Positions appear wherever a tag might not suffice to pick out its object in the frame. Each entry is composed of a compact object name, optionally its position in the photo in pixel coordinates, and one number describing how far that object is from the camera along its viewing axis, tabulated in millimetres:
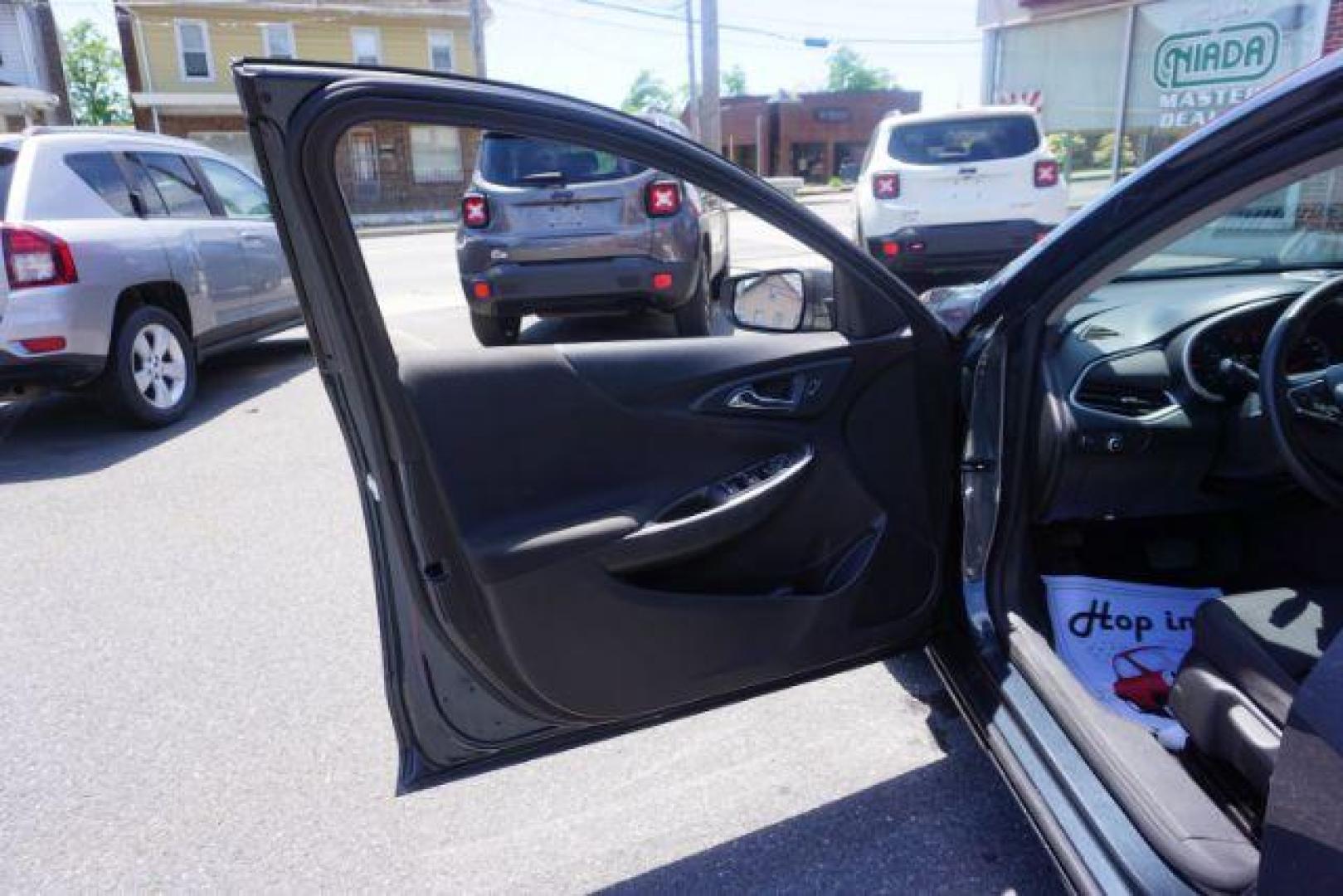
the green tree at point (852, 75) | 89438
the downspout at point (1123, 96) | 13578
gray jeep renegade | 6523
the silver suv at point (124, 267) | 5113
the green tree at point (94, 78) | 44125
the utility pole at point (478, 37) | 24781
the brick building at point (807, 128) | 46156
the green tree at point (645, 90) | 84875
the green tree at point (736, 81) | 91381
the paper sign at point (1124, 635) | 2303
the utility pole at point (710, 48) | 18594
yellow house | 27469
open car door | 1713
